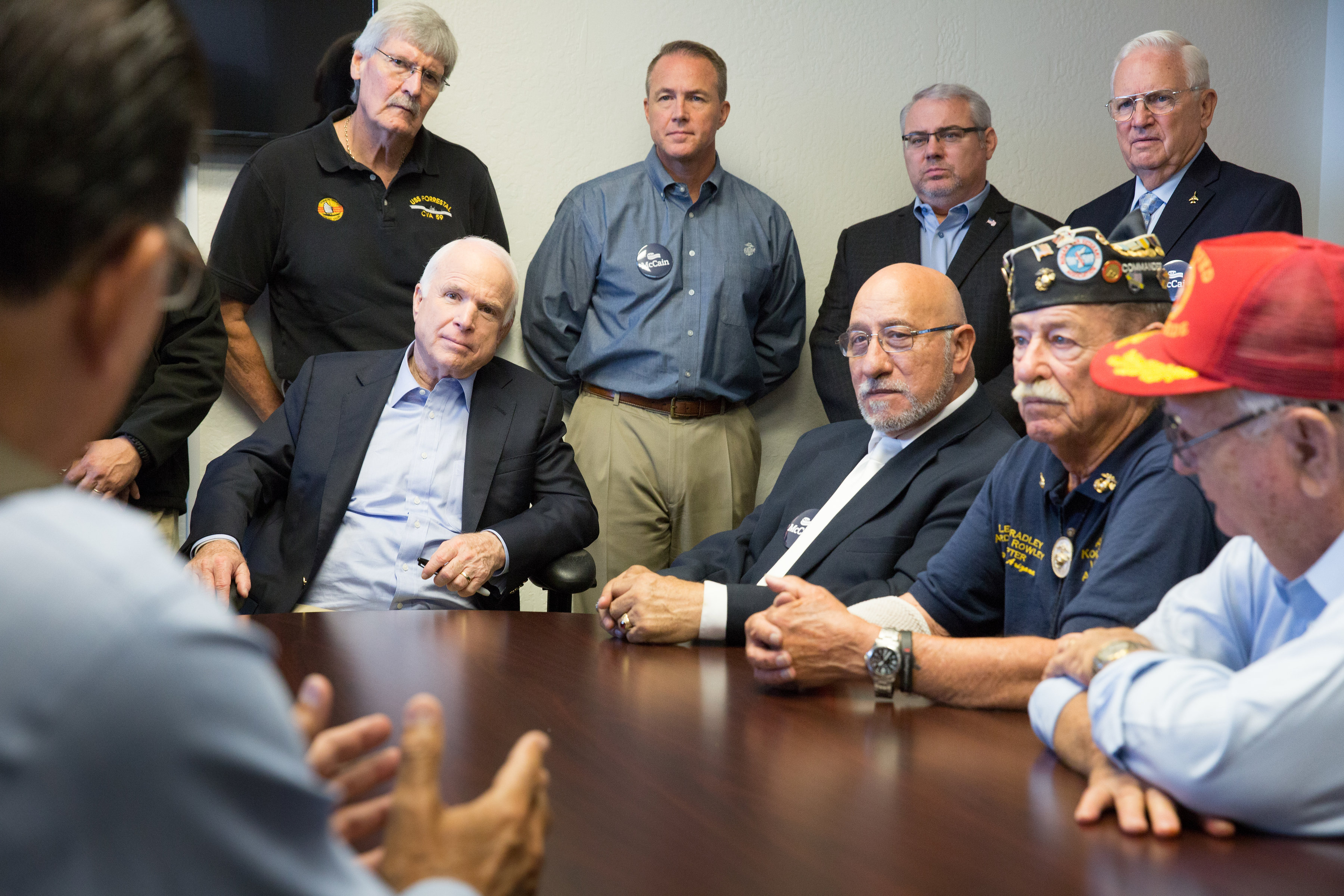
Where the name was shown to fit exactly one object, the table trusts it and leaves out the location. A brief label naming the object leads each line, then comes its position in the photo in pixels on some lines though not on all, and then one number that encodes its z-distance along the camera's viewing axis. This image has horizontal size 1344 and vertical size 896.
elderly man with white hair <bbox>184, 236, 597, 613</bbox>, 2.73
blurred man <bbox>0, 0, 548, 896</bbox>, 0.51
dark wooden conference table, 1.02
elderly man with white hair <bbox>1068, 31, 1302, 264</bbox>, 3.62
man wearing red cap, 1.08
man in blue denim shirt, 3.96
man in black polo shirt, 3.52
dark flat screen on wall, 3.67
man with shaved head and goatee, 2.23
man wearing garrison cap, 1.63
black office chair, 2.72
